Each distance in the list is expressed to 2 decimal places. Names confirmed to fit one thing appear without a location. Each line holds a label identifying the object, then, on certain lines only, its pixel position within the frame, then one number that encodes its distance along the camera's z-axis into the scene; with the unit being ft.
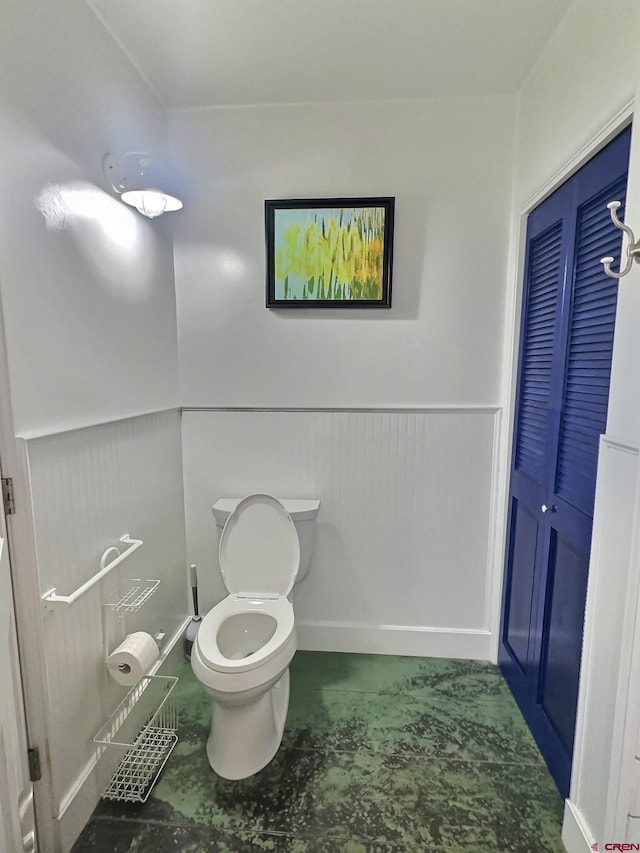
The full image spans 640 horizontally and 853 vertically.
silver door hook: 3.12
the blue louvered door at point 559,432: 4.30
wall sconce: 5.00
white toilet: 4.91
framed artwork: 6.35
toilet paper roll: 4.82
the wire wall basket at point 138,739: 4.91
